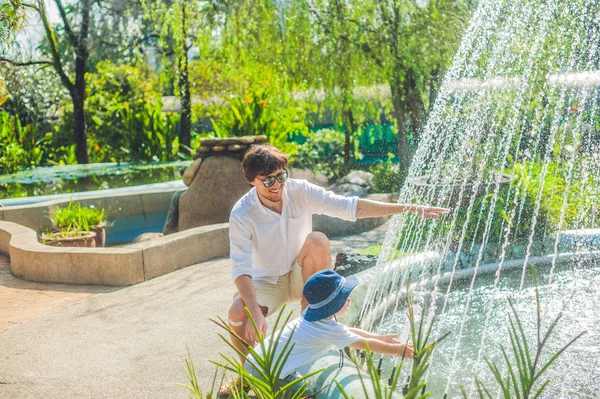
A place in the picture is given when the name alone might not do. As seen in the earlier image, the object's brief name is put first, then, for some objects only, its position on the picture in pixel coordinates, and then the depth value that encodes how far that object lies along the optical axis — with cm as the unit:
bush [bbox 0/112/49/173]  1486
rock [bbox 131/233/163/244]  844
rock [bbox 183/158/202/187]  895
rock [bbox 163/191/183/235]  902
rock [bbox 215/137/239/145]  891
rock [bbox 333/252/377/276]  532
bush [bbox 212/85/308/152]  1223
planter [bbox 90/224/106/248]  804
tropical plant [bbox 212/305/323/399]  250
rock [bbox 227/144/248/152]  892
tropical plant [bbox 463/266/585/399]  214
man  344
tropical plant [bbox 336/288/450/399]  221
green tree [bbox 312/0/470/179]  1012
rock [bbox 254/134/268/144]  920
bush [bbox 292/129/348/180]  1304
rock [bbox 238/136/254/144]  895
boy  296
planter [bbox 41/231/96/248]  756
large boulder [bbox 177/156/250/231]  877
